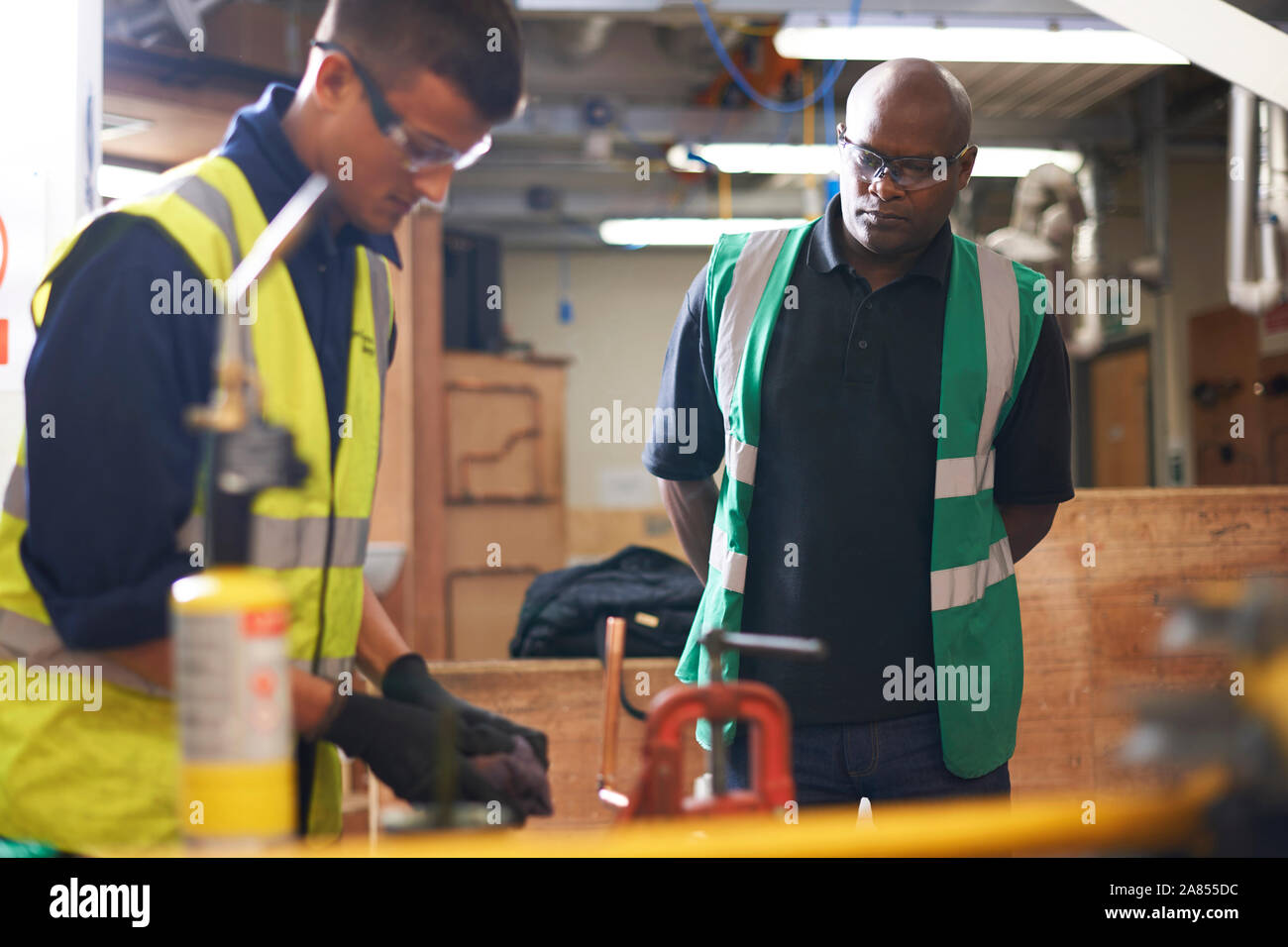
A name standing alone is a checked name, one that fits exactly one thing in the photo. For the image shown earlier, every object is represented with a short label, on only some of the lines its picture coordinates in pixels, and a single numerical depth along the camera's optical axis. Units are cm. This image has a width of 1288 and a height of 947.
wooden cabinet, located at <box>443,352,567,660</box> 567
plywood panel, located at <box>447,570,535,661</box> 559
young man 105
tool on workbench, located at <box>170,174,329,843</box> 79
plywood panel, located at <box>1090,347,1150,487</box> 902
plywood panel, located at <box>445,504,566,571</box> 577
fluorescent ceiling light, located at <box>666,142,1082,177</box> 602
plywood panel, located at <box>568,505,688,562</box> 729
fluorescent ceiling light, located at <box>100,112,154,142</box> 425
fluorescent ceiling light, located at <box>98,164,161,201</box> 429
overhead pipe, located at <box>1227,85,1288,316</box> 429
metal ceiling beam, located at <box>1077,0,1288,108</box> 205
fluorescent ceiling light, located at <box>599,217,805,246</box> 855
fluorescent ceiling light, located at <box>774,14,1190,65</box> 471
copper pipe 153
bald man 172
